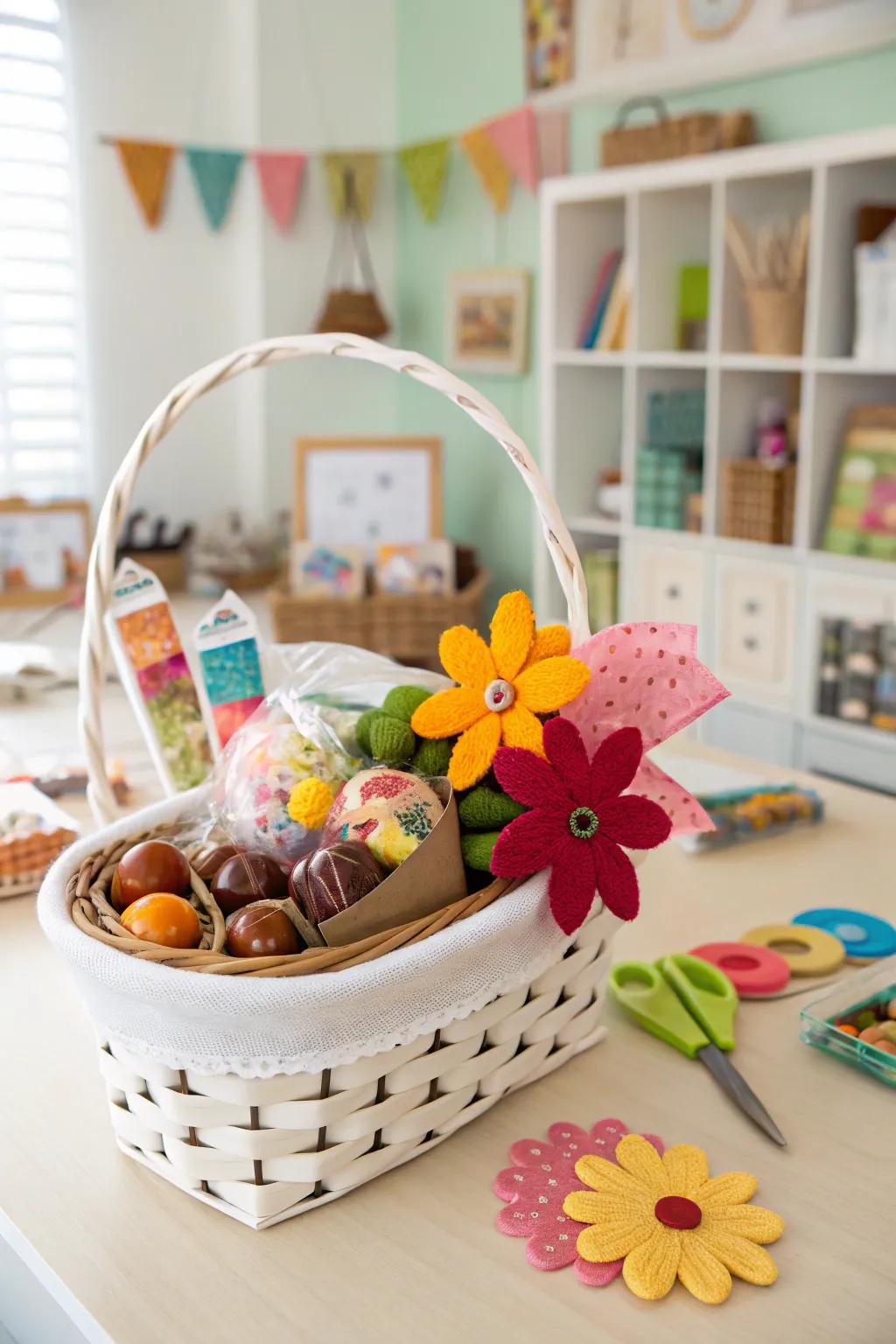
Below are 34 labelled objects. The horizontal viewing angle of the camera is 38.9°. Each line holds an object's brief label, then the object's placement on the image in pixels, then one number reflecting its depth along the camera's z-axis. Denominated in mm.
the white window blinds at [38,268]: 3223
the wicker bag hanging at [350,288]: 3512
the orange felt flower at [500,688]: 829
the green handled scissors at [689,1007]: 867
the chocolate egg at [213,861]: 862
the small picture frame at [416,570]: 3014
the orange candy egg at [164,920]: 749
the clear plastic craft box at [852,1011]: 862
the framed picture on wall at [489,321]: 3439
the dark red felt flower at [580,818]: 773
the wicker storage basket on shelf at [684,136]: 2613
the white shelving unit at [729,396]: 2379
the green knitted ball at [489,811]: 812
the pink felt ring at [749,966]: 975
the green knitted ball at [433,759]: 875
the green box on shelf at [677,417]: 2762
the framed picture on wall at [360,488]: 3186
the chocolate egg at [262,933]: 739
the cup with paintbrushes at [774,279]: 2445
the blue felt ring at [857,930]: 1029
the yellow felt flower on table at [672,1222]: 675
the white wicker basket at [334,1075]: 696
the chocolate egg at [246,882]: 815
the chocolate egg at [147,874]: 801
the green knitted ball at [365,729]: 912
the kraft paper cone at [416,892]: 733
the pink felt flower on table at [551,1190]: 688
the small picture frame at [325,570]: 3006
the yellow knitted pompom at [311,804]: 864
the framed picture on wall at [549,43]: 3016
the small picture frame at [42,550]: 3197
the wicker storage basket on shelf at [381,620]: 2918
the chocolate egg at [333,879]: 750
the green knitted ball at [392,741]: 881
